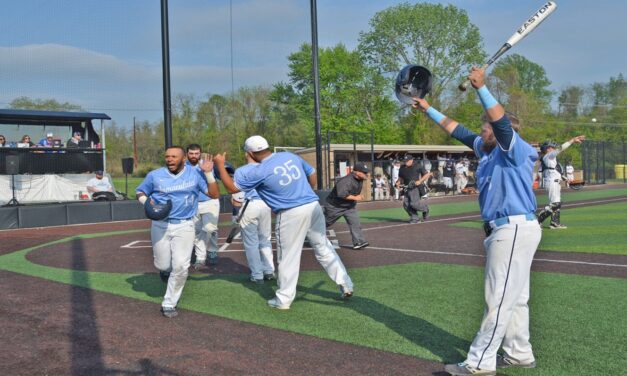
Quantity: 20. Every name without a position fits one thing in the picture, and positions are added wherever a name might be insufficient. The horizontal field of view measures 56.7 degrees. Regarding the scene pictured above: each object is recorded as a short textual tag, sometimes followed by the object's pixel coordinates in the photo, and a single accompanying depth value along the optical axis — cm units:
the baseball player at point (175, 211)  662
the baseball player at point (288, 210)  661
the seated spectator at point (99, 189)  2214
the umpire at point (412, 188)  1630
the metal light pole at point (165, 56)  1608
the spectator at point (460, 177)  3416
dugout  2917
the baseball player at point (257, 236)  846
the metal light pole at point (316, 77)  2202
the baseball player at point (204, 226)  973
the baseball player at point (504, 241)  428
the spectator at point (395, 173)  3014
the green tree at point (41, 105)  2521
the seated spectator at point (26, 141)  2295
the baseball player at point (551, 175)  1371
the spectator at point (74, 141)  2370
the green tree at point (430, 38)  5459
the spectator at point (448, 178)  3388
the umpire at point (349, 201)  1104
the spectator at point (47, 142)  2350
